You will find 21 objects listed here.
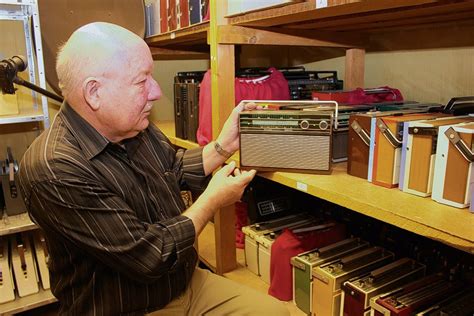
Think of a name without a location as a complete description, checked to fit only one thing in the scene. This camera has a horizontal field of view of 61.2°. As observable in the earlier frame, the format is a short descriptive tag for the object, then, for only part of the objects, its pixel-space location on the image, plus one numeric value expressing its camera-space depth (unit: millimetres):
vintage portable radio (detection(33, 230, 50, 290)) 1970
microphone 1703
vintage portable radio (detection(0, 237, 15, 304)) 1861
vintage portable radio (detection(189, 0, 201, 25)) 1695
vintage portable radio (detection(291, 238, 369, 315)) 1313
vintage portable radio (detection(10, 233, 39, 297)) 1900
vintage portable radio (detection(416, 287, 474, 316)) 1032
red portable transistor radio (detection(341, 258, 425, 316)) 1144
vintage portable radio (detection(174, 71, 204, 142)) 1819
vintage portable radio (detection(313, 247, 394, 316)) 1225
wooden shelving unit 881
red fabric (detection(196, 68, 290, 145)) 1584
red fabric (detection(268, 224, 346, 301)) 1451
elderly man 995
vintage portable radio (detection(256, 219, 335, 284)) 1545
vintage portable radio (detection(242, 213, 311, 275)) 1626
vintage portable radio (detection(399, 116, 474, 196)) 947
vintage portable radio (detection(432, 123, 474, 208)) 850
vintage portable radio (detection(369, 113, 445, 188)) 1022
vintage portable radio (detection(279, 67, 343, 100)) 1811
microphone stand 1764
